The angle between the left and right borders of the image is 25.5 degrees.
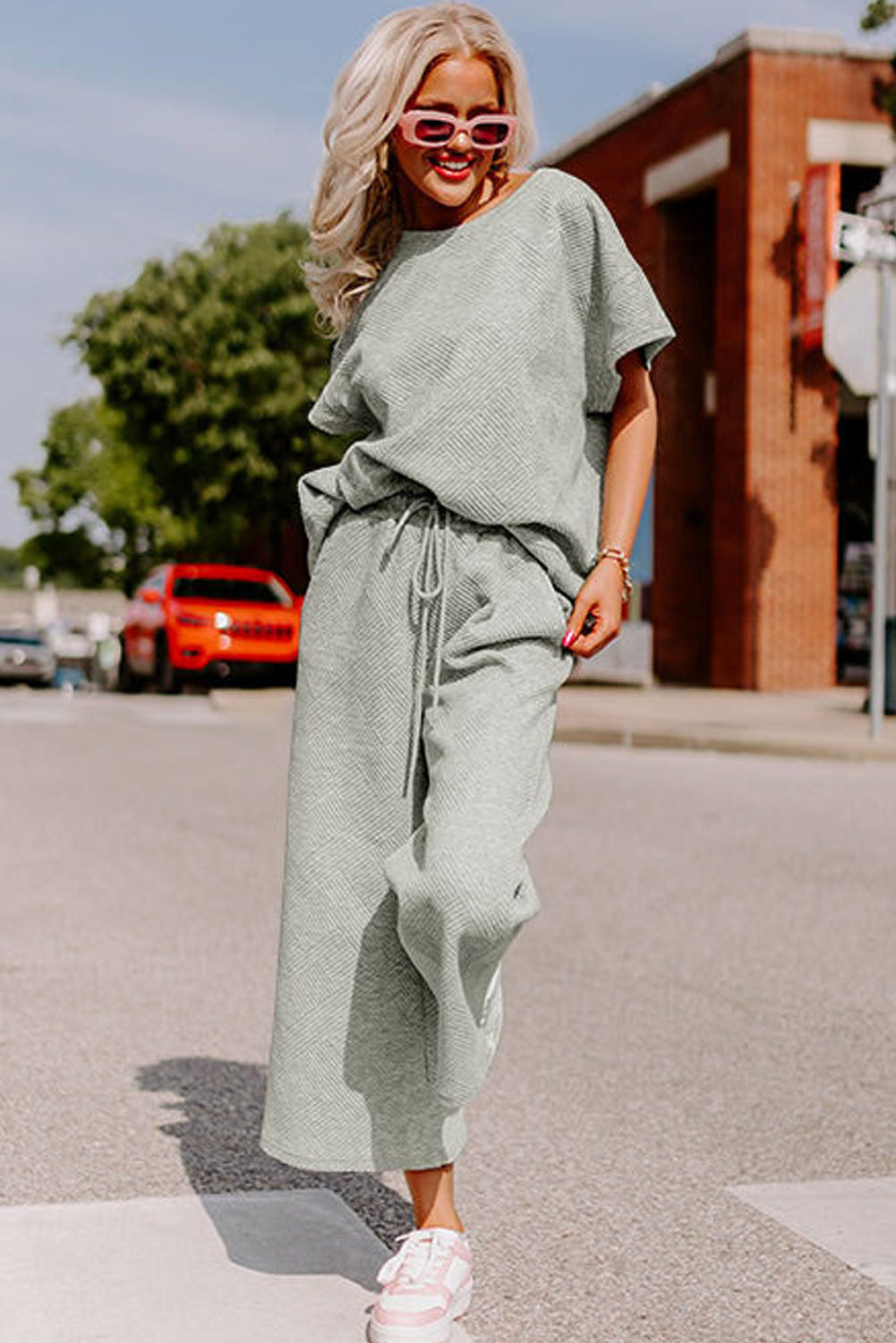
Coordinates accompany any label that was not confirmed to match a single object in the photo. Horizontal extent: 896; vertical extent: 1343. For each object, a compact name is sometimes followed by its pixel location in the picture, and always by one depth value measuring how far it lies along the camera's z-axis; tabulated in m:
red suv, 24.69
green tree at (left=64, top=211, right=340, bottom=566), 34.47
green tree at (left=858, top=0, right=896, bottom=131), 20.45
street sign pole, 15.43
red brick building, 26.06
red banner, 25.20
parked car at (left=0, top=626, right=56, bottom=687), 39.22
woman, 2.85
